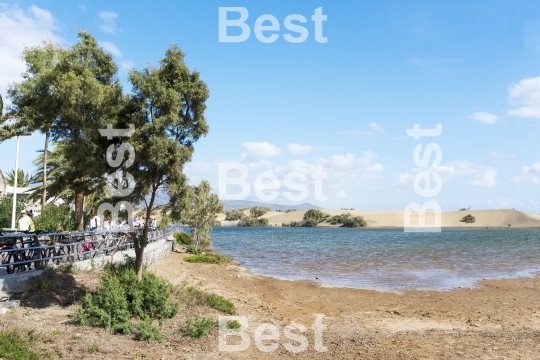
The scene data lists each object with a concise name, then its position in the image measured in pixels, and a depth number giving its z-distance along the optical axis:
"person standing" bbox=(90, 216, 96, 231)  22.71
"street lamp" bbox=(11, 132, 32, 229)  21.99
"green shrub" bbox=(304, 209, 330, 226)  139.89
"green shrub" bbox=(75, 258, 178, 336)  10.59
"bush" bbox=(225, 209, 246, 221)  159.55
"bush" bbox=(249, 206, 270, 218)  173.68
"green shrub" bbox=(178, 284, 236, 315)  13.46
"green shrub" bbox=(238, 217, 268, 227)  143.88
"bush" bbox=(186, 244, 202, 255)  32.24
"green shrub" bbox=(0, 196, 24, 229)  26.53
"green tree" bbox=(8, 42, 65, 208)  12.10
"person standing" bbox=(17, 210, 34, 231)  15.59
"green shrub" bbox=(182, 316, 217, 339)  10.51
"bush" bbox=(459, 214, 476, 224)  147.94
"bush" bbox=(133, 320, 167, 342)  9.93
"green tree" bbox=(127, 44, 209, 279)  12.11
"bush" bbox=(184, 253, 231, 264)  27.72
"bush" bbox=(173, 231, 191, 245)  38.23
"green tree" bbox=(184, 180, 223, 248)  34.72
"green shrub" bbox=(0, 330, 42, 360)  7.52
